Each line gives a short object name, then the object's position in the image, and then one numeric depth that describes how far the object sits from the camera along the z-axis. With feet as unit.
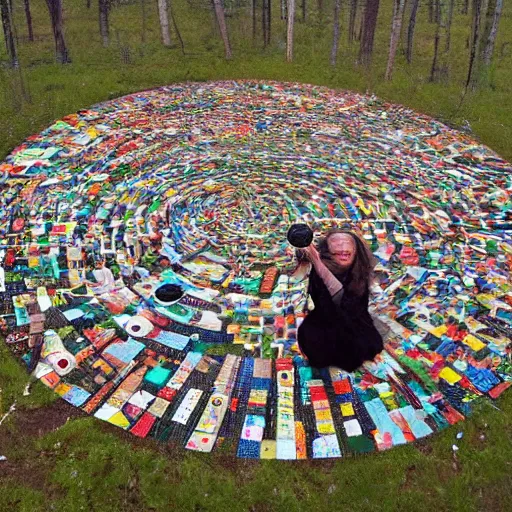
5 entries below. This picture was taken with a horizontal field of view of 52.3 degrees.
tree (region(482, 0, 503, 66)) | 33.83
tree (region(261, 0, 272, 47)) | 45.47
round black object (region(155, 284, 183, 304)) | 17.53
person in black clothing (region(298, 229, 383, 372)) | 11.67
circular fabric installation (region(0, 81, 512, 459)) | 13.91
